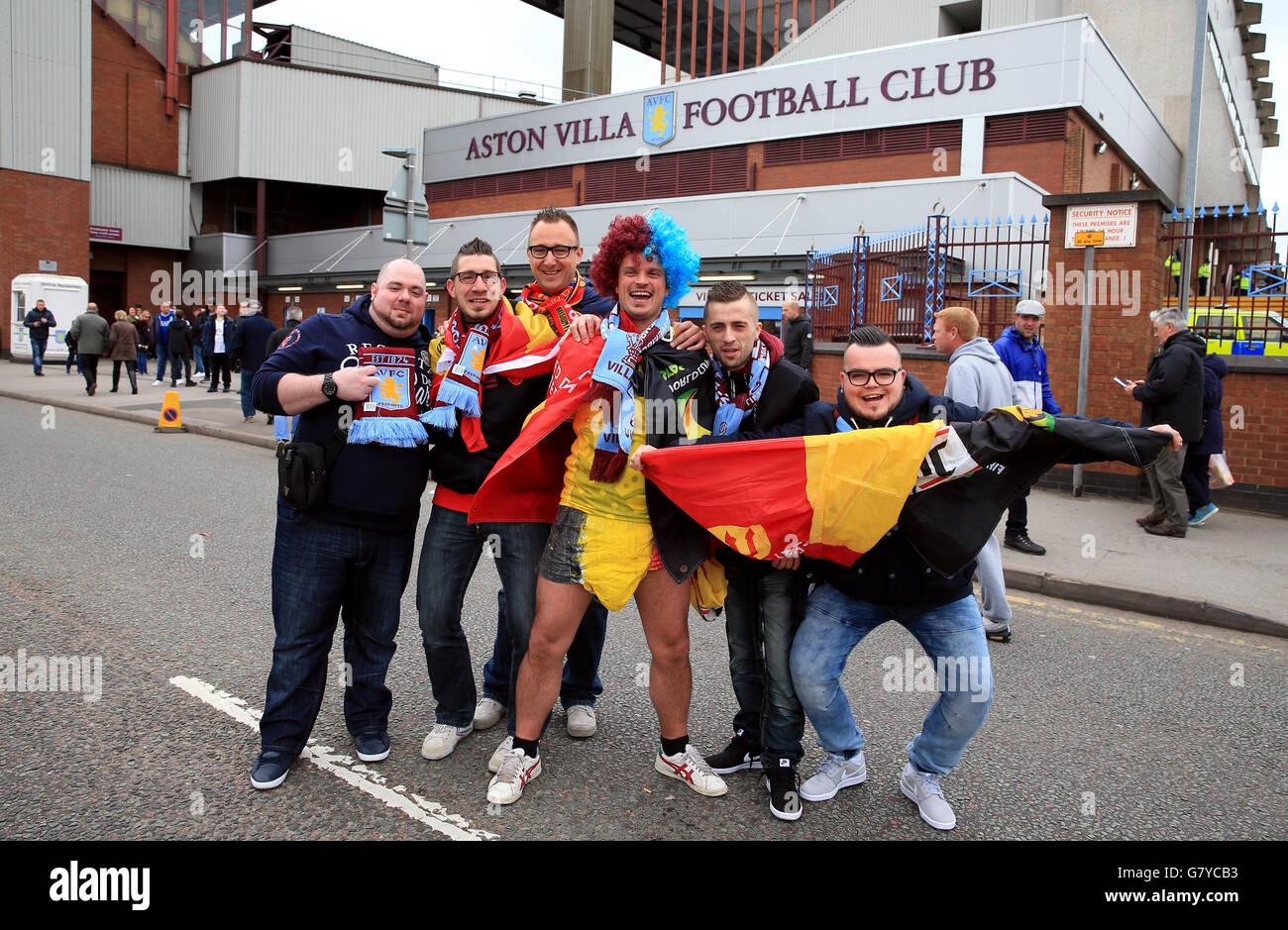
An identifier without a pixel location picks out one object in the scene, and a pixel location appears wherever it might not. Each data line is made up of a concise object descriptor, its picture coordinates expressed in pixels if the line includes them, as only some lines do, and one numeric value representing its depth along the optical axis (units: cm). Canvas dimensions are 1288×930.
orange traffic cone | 1429
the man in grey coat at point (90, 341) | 1842
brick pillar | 1020
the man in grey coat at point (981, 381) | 551
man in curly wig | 326
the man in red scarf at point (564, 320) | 382
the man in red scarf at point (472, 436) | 360
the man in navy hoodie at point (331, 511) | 344
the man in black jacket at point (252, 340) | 1379
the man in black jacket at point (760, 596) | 331
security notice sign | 1019
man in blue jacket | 762
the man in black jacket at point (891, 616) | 332
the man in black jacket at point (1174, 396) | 844
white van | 2736
